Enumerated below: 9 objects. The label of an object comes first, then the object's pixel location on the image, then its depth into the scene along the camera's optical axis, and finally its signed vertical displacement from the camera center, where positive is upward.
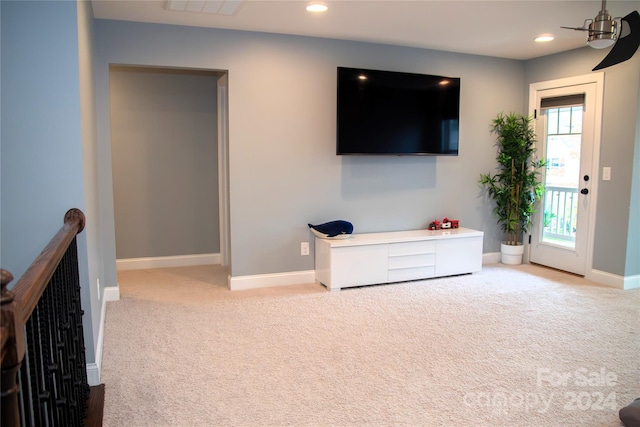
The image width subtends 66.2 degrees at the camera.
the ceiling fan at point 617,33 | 2.79 +0.74
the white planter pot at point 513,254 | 5.68 -1.07
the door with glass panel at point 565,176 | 5.03 -0.16
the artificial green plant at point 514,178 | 5.54 -0.20
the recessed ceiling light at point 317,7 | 3.64 +1.15
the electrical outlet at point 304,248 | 4.82 -0.86
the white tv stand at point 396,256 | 4.56 -0.94
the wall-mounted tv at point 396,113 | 4.69 +0.47
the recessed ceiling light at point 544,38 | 4.60 +1.17
